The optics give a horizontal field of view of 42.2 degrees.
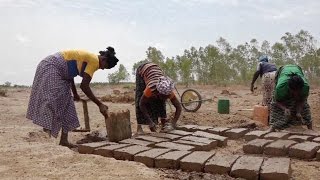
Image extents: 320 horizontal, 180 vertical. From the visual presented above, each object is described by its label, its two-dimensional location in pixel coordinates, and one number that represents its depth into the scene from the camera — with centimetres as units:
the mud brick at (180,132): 570
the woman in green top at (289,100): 591
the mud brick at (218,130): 623
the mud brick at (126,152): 421
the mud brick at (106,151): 435
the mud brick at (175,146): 479
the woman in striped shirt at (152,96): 566
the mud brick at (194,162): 387
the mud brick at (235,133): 614
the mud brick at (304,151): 463
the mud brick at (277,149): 477
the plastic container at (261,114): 752
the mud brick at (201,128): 630
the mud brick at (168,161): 397
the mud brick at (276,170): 351
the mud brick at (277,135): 551
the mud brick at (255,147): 489
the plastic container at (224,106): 930
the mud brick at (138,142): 485
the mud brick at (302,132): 568
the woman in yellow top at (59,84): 483
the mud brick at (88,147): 446
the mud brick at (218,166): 378
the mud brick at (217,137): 554
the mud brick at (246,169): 362
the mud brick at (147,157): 405
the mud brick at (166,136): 541
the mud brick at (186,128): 636
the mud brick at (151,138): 511
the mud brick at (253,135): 568
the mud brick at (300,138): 536
